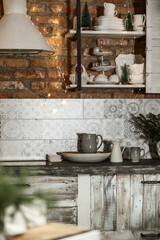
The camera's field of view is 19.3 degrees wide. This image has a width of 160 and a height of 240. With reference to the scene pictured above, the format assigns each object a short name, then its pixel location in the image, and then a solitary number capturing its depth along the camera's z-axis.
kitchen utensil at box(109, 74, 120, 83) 4.09
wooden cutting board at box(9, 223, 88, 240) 1.16
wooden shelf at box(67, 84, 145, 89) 4.03
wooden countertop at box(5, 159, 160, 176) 3.61
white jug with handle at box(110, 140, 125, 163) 3.93
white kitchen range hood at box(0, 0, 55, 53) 3.58
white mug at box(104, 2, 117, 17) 4.14
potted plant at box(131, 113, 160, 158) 4.07
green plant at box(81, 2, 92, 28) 4.05
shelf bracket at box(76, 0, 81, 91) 3.90
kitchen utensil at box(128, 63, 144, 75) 4.13
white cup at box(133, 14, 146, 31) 4.13
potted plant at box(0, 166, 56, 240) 1.09
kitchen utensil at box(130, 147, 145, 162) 3.94
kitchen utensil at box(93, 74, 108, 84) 4.06
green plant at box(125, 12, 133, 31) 4.12
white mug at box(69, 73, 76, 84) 4.09
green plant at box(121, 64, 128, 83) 4.13
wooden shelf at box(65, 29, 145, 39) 4.07
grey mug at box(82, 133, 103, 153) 3.95
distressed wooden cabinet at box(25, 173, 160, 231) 3.62
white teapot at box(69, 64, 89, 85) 4.14
